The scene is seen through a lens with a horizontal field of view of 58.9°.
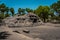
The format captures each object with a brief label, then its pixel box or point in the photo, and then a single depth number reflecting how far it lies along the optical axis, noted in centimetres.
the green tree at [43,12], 2392
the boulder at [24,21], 1419
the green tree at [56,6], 2092
